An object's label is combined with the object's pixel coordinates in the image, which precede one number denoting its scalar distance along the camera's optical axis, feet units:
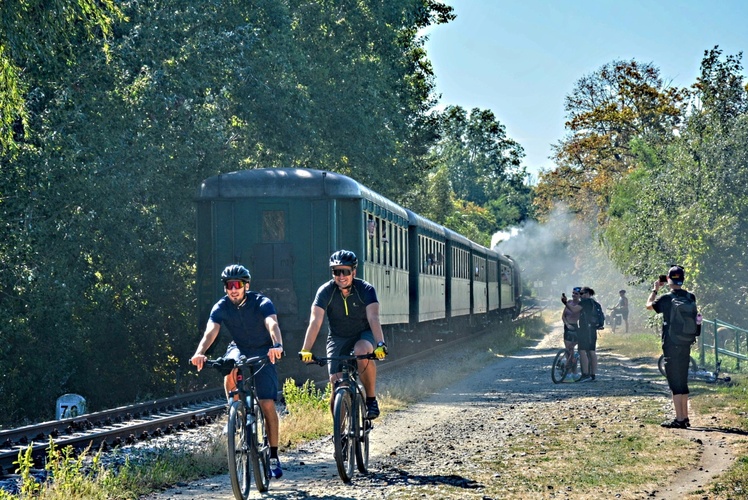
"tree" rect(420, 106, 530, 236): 418.51
